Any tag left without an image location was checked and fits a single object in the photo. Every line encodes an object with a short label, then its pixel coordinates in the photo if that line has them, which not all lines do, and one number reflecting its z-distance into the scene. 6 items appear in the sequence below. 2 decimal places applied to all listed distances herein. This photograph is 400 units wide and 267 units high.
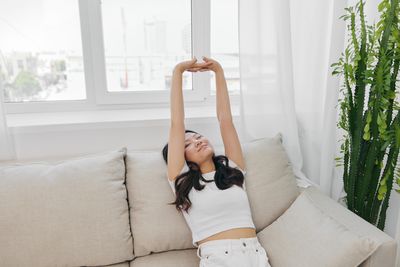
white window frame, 2.01
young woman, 1.41
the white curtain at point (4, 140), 1.67
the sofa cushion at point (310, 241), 1.27
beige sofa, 1.40
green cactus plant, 1.45
